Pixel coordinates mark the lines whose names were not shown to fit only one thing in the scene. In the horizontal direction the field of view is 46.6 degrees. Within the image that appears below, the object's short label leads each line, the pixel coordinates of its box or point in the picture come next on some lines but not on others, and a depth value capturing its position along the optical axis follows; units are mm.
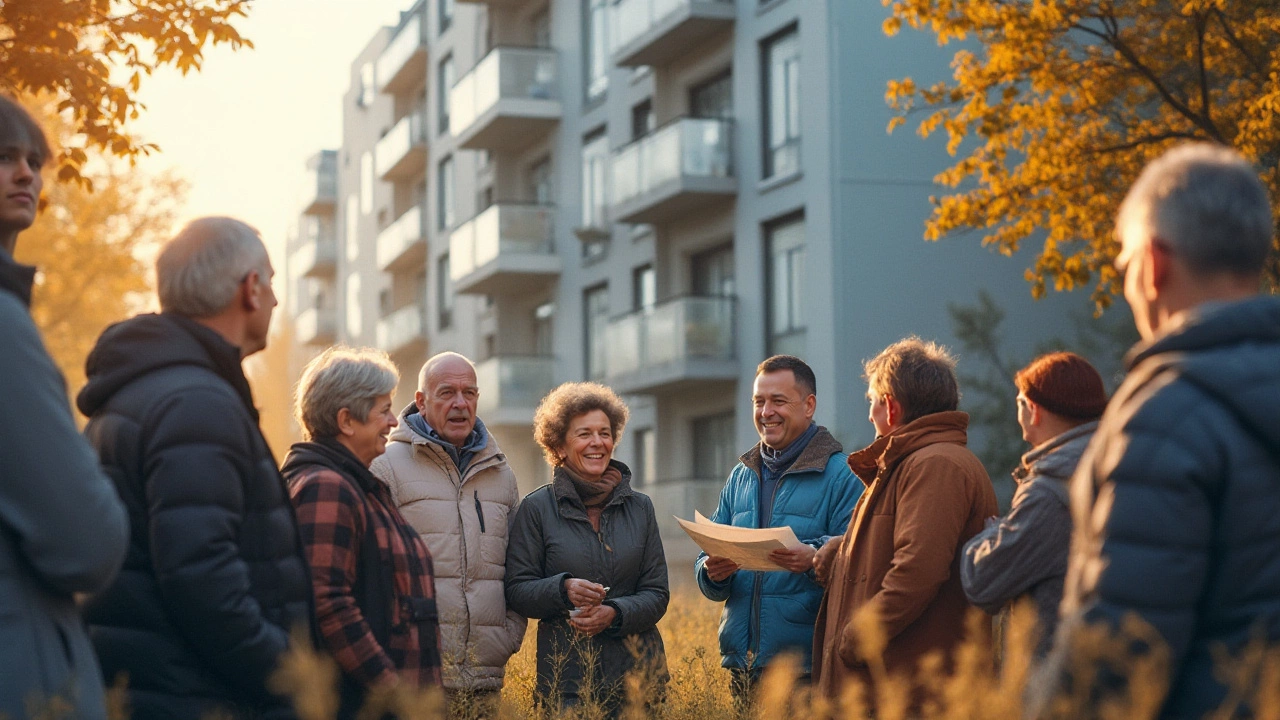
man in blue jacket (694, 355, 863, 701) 6117
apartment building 21781
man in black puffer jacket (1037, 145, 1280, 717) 2570
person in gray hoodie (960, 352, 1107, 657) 4199
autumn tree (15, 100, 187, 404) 25375
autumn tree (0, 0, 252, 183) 8281
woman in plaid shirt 3945
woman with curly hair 5793
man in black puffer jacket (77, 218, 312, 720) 3248
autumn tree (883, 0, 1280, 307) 13984
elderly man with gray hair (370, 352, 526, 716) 5738
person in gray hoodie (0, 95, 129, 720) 2805
